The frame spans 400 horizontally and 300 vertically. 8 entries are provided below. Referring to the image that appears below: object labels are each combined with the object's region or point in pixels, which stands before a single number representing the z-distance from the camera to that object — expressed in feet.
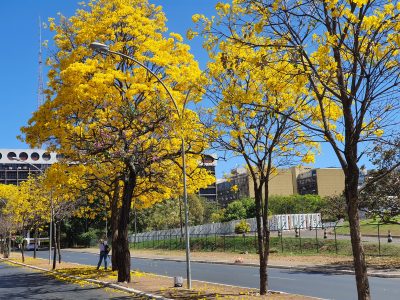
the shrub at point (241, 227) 170.35
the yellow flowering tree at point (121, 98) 53.78
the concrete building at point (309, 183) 432.25
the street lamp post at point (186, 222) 51.06
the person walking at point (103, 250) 82.84
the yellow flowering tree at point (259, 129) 42.22
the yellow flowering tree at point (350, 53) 26.45
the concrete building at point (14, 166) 452.76
